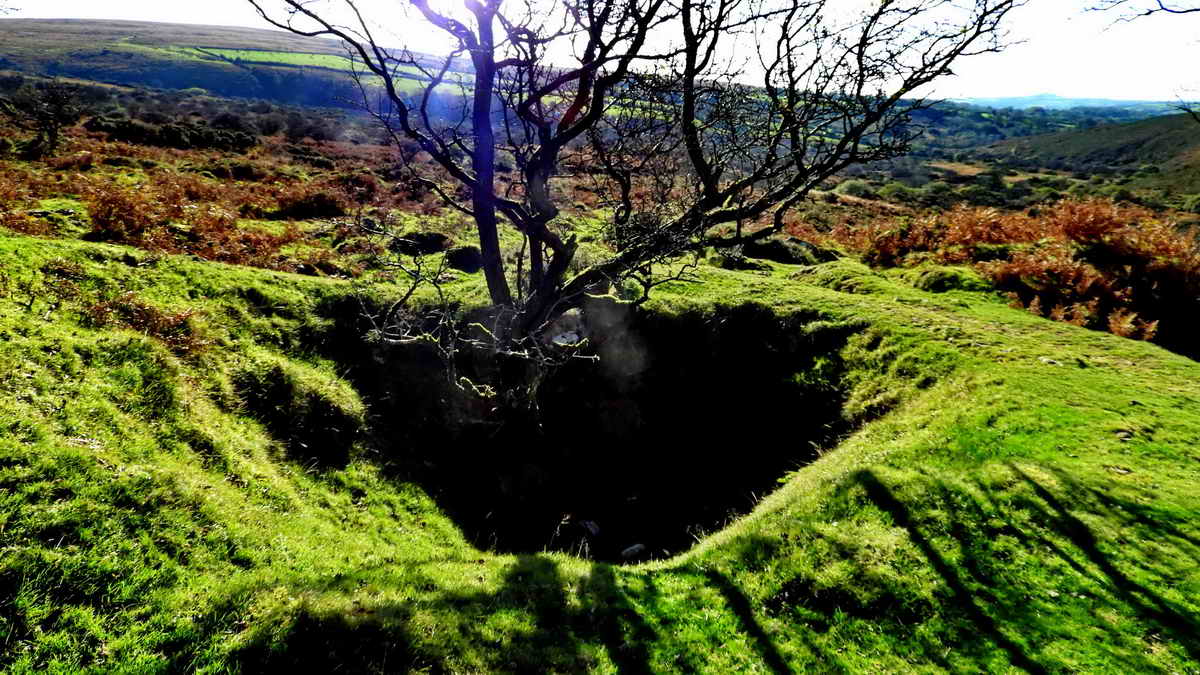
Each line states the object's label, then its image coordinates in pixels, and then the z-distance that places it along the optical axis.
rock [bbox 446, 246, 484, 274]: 18.31
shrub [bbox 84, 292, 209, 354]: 8.80
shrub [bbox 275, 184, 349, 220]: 23.81
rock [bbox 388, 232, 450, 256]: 20.30
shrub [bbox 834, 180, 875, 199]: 53.94
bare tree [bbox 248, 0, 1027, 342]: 8.65
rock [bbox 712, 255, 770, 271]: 18.86
